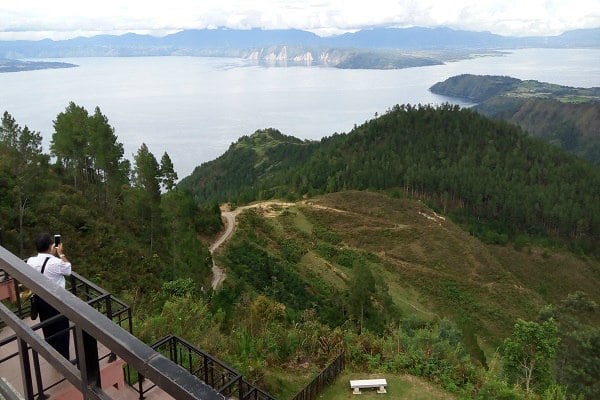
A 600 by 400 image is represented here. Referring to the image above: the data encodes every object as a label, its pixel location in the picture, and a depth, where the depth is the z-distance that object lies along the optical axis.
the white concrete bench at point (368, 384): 10.93
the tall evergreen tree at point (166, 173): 30.52
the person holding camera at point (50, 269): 3.96
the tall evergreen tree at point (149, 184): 29.27
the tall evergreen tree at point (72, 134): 30.06
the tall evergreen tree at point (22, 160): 21.19
